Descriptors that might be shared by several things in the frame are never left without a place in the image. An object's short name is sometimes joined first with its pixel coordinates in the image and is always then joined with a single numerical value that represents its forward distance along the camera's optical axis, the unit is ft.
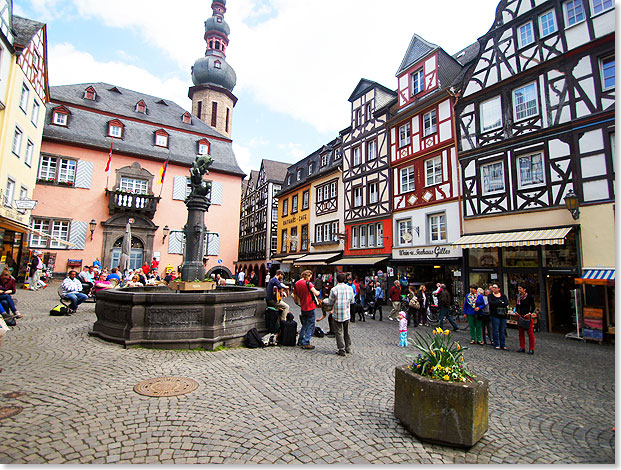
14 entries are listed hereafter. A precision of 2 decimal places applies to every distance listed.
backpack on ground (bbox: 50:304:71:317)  33.96
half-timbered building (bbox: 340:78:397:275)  68.08
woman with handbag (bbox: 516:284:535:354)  26.63
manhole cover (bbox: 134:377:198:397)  14.87
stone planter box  11.04
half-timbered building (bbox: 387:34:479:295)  53.93
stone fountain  22.98
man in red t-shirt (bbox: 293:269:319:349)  25.91
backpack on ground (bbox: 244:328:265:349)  24.82
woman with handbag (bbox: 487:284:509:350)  28.37
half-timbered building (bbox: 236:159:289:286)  125.80
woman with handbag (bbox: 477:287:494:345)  30.22
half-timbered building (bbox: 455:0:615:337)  37.01
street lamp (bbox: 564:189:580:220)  36.14
